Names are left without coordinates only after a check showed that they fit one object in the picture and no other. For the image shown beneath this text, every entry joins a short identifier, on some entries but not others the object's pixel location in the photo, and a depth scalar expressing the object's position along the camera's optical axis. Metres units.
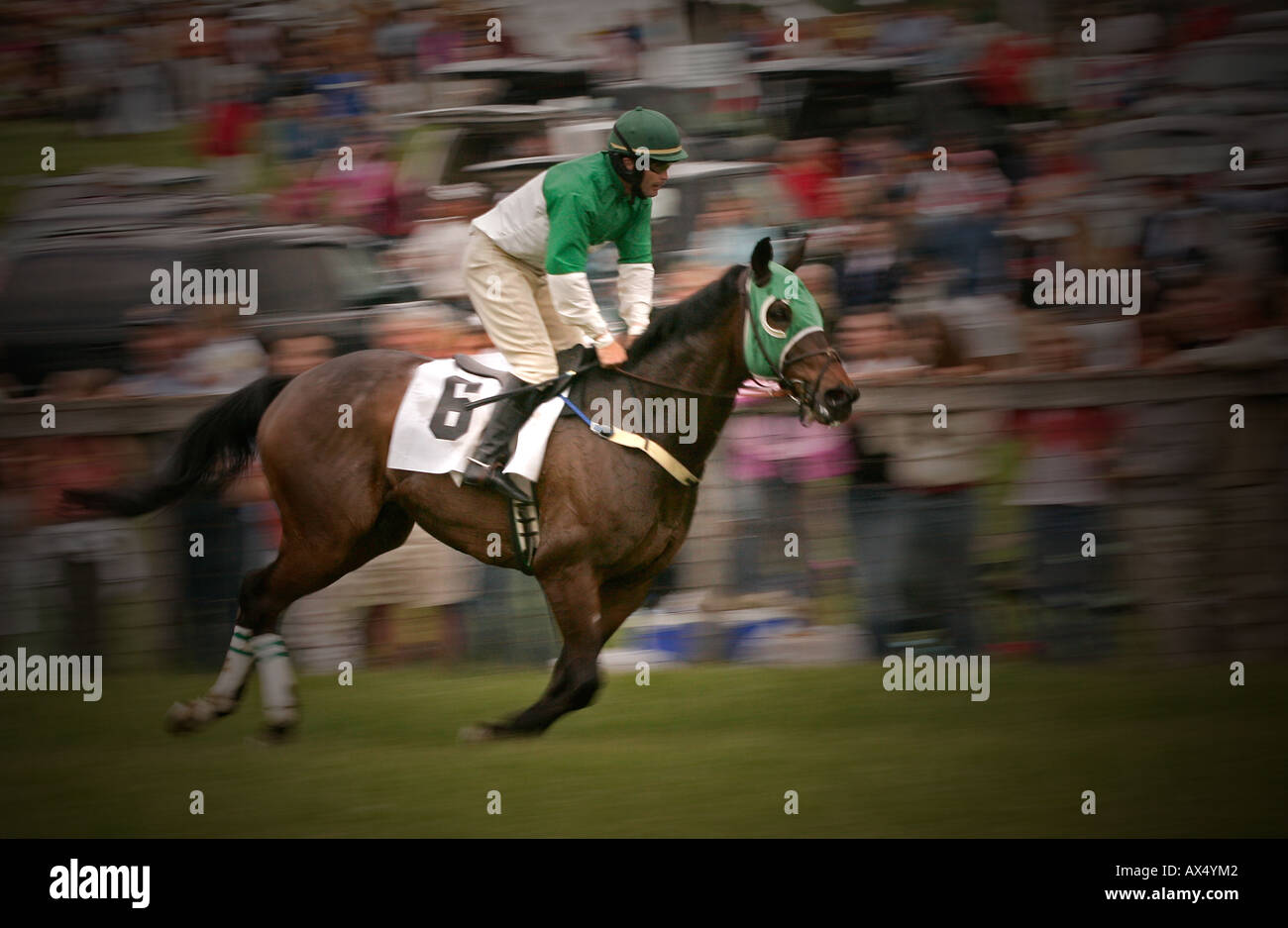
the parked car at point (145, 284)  12.47
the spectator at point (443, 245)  12.45
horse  9.17
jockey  9.20
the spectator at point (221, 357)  11.74
